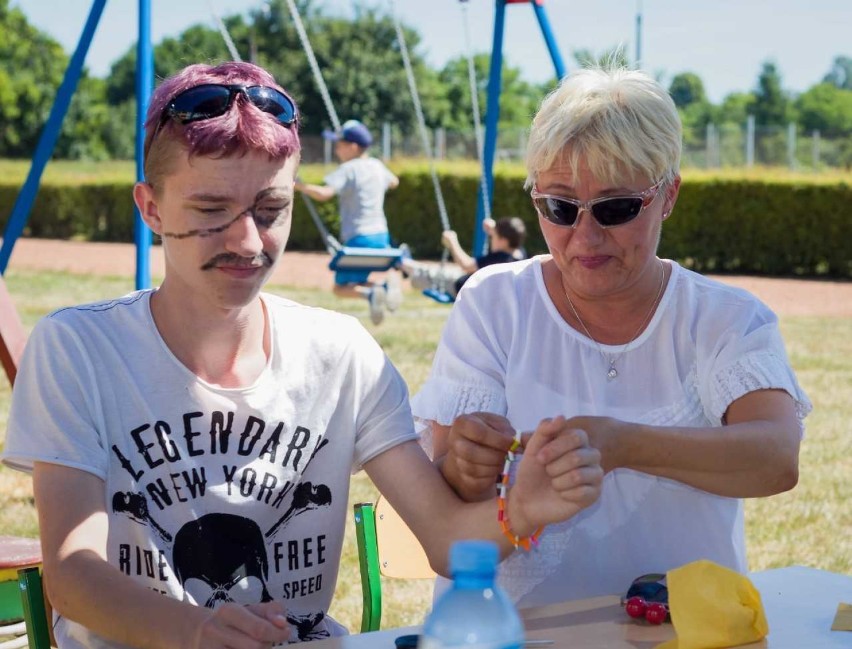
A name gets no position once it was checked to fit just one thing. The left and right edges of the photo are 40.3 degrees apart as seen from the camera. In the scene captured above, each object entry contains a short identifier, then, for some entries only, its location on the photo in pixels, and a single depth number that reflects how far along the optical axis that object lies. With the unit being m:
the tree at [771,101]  71.00
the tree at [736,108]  74.85
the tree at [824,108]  75.50
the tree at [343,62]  46.50
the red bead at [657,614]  1.70
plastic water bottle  1.17
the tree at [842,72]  104.69
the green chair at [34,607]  1.81
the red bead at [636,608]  1.73
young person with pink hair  1.79
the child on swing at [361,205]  11.00
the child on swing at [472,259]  8.73
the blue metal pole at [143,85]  4.45
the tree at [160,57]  55.09
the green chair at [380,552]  2.21
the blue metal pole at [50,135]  5.27
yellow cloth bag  1.58
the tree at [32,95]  44.75
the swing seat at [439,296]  10.66
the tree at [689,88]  81.88
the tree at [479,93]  58.12
